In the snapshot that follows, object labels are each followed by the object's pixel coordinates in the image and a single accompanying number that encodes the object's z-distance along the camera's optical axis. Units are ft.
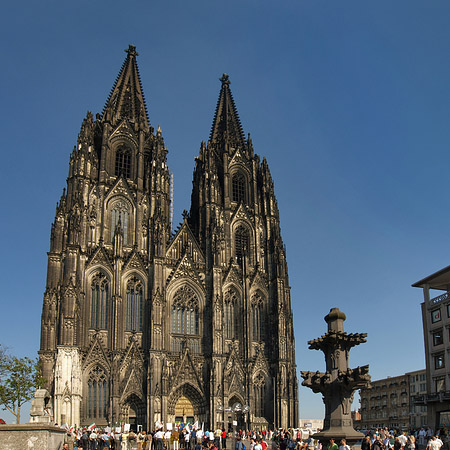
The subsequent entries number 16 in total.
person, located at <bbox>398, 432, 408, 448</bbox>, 86.33
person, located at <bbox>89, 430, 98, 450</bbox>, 114.33
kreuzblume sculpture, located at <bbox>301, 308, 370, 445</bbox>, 64.34
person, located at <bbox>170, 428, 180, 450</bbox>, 116.33
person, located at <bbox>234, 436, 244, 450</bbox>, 82.84
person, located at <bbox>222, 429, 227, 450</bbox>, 119.03
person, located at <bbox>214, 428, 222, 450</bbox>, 119.24
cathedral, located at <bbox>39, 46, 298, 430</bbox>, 158.20
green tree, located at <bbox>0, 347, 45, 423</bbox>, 156.97
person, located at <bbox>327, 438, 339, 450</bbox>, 59.47
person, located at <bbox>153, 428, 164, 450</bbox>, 110.04
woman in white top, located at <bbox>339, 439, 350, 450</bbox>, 56.39
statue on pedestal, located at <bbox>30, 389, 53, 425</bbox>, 58.13
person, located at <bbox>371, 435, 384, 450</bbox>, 62.75
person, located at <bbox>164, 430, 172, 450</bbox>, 113.29
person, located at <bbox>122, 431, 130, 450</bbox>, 114.21
